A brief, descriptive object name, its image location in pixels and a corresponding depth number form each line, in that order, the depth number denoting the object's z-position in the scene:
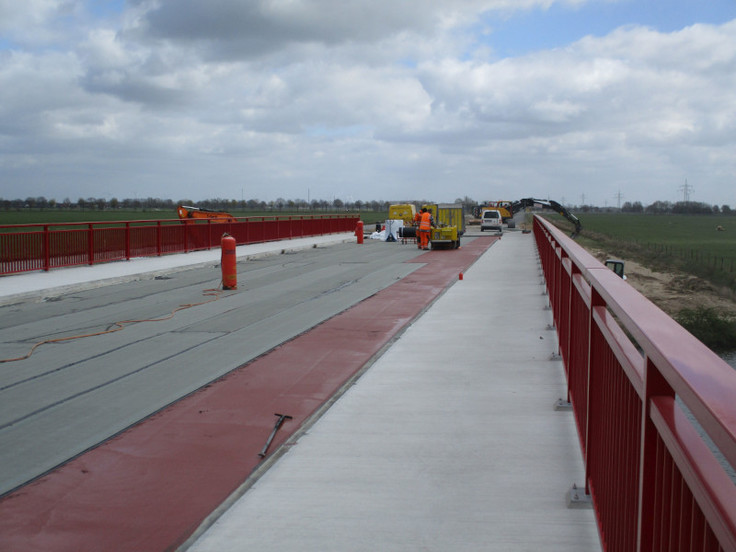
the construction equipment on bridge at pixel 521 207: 75.17
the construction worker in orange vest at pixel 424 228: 37.06
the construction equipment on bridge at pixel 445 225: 37.31
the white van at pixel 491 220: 63.74
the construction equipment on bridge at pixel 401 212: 48.34
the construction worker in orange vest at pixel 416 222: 39.67
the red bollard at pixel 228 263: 18.95
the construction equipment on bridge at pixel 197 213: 38.84
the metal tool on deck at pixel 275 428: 6.64
